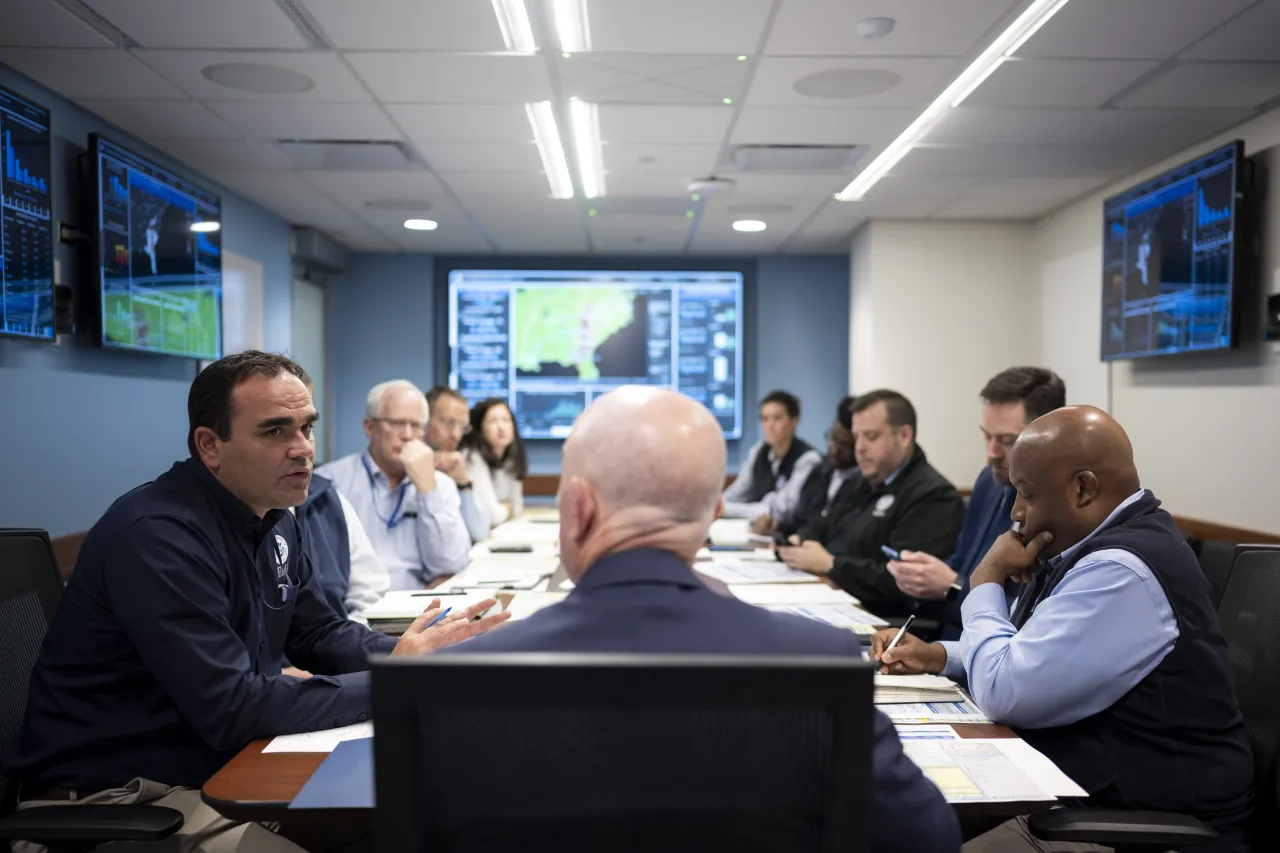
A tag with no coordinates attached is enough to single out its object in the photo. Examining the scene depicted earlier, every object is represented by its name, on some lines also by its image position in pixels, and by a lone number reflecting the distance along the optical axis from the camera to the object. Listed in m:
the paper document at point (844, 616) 2.39
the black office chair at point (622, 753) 0.76
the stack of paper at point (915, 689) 1.82
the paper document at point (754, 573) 3.28
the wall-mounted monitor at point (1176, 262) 4.13
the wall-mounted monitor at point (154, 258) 4.20
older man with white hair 3.54
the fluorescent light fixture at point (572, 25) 3.11
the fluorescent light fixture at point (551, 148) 4.25
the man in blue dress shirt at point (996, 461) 2.79
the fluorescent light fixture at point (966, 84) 3.21
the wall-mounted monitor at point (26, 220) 3.47
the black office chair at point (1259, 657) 1.84
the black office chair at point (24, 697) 1.39
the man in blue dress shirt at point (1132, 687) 1.59
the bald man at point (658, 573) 1.03
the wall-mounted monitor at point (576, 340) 7.97
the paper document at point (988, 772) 1.36
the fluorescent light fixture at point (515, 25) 3.11
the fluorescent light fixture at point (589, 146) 4.26
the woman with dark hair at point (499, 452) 5.59
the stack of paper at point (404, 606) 2.47
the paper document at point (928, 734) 1.60
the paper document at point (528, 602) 2.59
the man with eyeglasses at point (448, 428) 4.54
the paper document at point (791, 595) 2.81
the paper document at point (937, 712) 1.70
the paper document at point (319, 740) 1.54
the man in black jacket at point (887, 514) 3.41
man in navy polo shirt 1.59
